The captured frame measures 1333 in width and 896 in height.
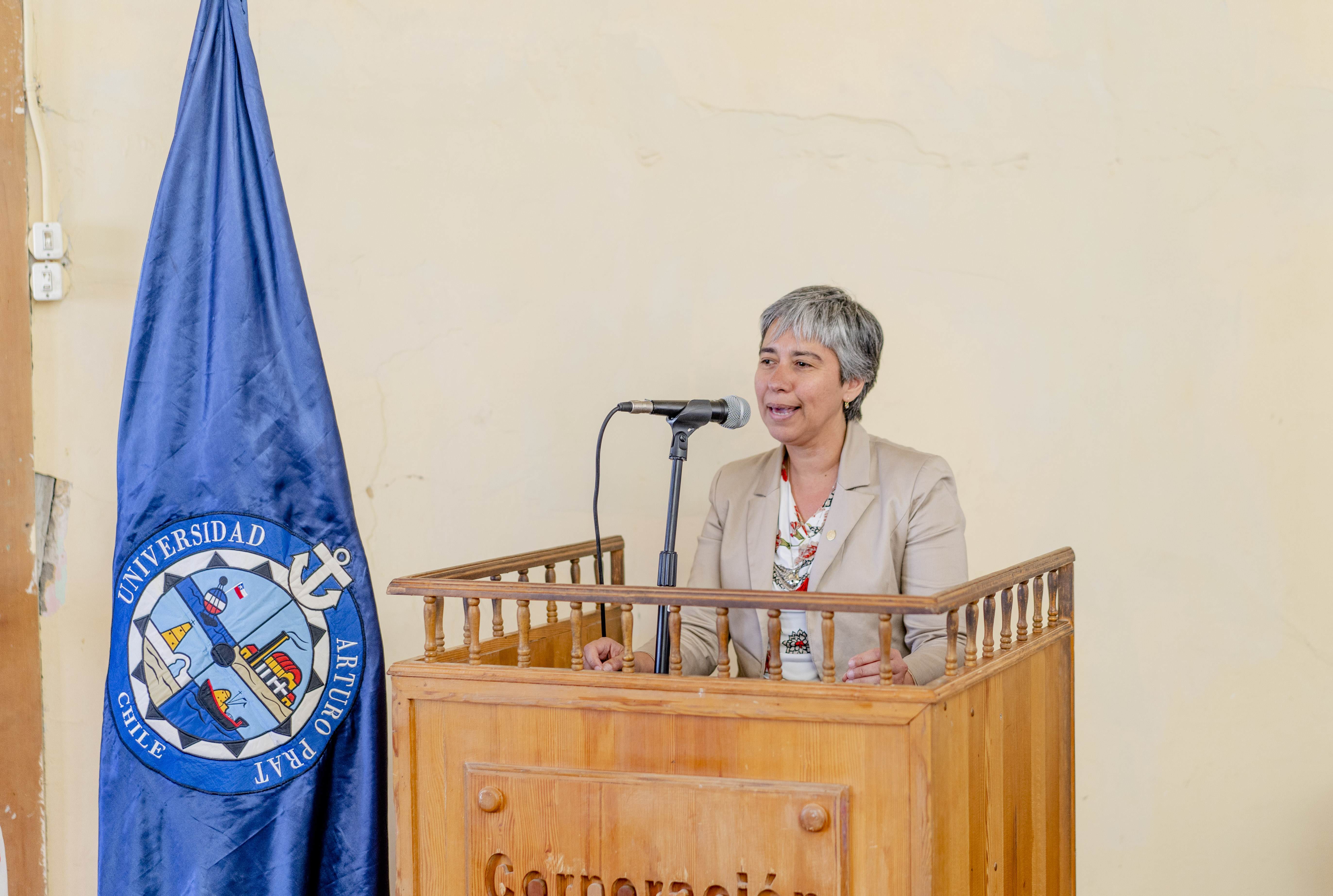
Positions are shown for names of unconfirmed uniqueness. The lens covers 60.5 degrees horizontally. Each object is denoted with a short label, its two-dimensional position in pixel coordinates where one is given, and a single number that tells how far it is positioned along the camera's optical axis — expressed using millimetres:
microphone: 1814
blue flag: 2461
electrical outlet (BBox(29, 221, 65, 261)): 2869
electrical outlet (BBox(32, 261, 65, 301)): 2893
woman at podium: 2078
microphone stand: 1838
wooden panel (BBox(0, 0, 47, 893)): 2863
